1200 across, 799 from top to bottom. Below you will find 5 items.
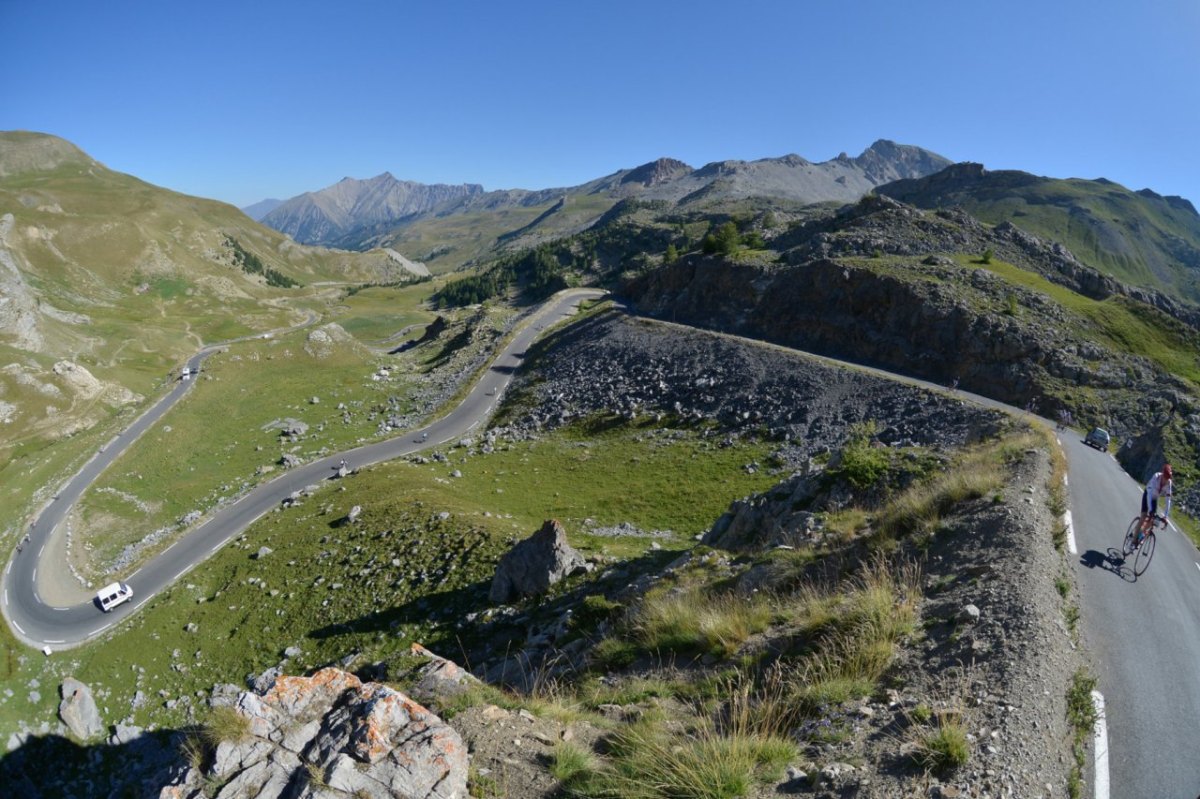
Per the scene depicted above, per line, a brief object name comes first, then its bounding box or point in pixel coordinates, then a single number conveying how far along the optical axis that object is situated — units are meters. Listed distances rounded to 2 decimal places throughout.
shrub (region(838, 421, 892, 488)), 19.05
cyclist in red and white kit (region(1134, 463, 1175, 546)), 12.27
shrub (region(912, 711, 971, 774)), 5.84
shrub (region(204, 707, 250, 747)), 7.39
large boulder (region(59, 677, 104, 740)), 22.58
